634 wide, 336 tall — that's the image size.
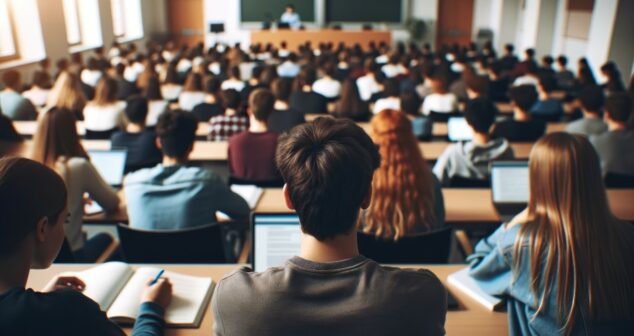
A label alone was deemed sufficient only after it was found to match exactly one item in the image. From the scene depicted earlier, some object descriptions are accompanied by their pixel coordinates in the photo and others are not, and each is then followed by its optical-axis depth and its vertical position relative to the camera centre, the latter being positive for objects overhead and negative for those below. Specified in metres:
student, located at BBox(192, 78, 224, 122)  5.49 -0.96
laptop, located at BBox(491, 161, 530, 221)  2.89 -0.93
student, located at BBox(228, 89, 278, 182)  3.61 -0.93
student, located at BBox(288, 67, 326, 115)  6.00 -0.96
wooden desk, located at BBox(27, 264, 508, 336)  1.65 -0.97
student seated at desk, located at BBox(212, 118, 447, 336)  1.05 -0.53
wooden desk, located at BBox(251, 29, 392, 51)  14.75 -0.50
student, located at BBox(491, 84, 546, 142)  4.52 -0.91
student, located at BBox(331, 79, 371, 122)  5.74 -0.93
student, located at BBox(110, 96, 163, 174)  3.88 -0.95
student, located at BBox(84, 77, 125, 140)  4.89 -0.91
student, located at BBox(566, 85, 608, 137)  4.57 -0.87
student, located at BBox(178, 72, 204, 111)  6.25 -0.90
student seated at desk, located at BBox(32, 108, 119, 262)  2.58 -0.72
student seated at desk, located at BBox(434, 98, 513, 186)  3.39 -0.87
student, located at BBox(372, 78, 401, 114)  5.59 -0.83
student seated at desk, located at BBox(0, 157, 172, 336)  1.07 -0.54
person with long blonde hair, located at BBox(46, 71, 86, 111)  5.45 -0.78
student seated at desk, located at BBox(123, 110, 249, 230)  2.45 -0.82
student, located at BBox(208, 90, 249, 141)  4.78 -0.96
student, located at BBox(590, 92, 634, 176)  3.67 -0.88
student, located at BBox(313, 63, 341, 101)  7.27 -0.93
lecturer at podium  15.32 +0.01
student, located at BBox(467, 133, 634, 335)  1.51 -0.69
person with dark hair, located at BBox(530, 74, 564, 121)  5.91 -0.99
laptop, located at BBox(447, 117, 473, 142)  4.54 -0.97
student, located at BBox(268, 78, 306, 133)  4.82 -0.93
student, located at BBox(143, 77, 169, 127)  5.51 -0.87
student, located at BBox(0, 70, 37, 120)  5.50 -0.92
